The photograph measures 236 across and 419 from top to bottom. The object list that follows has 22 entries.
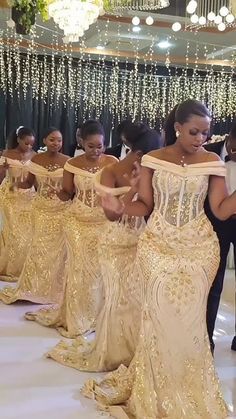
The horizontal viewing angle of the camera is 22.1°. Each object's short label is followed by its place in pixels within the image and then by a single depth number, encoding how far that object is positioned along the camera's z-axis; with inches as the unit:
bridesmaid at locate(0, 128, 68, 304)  215.6
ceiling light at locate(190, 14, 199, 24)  259.6
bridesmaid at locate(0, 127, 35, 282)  255.0
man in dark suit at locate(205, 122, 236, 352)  154.4
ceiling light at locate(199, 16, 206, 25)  259.9
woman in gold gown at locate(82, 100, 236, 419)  118.3
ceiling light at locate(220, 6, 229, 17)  244.2
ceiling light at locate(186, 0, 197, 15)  239.5
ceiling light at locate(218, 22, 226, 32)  265.7
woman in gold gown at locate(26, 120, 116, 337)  180.5
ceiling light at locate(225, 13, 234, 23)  250.2
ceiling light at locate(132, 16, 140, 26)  295.2
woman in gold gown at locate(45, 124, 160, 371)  149.9
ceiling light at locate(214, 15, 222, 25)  256.8
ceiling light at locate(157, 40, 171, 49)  395.5
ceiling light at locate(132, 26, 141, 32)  357.8
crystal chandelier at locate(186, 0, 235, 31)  251.3
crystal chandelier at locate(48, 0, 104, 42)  203.0
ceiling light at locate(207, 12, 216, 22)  253.2
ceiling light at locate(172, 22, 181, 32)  284.4
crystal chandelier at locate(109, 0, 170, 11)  255.6
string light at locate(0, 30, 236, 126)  445.7
